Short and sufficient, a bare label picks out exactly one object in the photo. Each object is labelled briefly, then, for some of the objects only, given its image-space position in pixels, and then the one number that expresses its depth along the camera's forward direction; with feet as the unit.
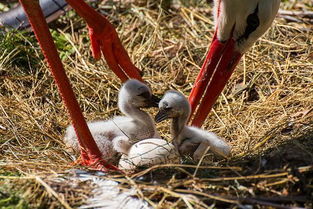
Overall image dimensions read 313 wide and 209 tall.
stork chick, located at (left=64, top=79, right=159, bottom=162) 32.60
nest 26.68
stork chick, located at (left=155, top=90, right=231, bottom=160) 31.48
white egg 30.60
